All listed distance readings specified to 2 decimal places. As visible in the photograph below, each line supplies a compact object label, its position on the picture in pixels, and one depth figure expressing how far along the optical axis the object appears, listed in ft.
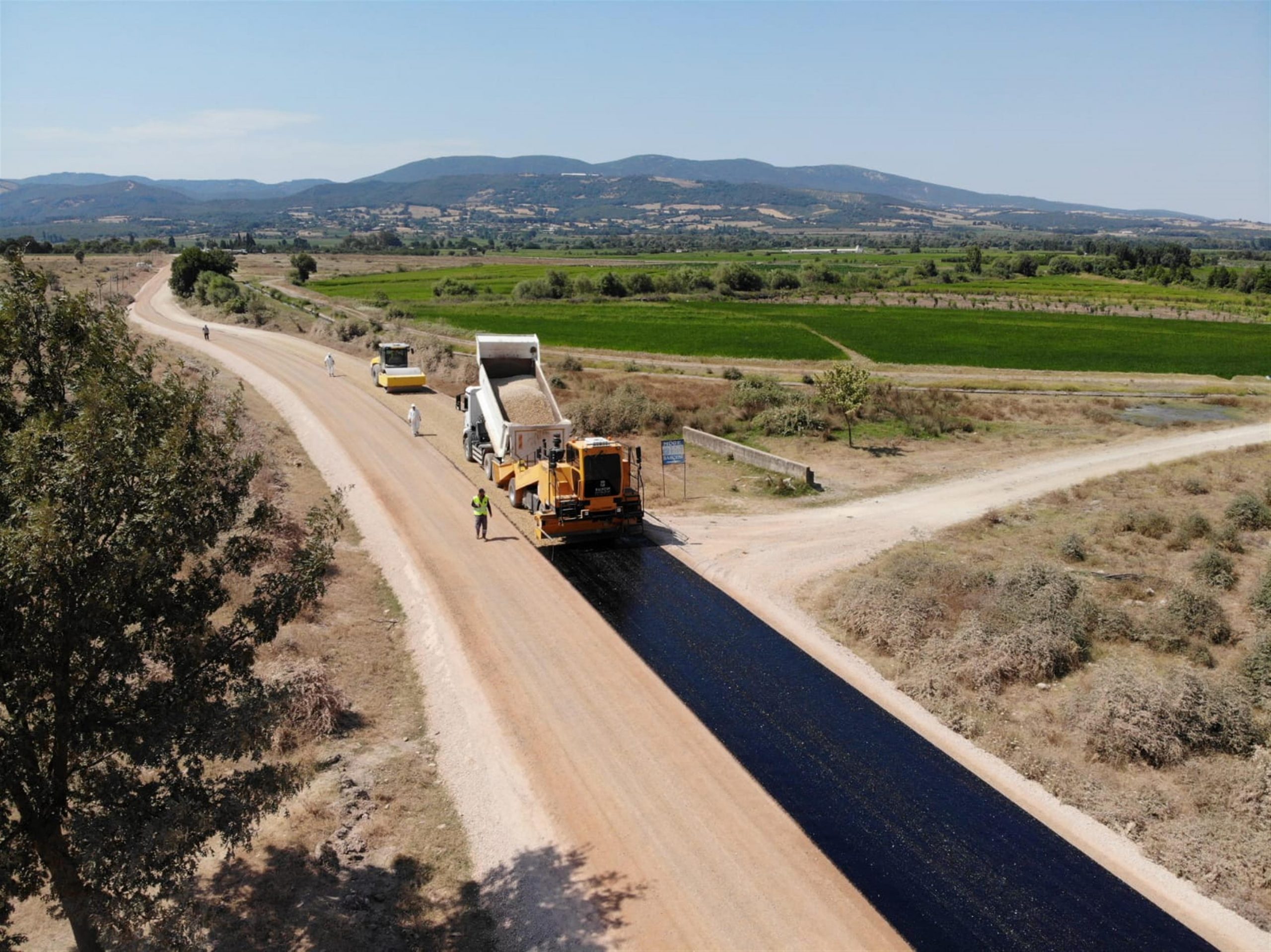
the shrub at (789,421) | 114.01
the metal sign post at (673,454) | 79.36
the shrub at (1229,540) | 71.20
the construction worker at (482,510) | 68.95
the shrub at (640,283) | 323.16
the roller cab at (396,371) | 128.77
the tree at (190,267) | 269.64
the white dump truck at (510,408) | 78.02
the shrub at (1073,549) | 68.90
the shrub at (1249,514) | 76.64
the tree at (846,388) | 109.09
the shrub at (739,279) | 340.80
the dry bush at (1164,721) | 41.52
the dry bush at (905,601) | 53.67
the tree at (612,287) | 311.88
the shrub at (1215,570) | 62.90
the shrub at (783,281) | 351.87
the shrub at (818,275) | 369.71
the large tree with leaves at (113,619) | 22.18
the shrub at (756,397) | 124.16
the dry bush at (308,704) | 42.45
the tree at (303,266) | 354.25
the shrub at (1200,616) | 53.93
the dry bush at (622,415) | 113.50
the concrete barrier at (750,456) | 90.12
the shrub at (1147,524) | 74.49
